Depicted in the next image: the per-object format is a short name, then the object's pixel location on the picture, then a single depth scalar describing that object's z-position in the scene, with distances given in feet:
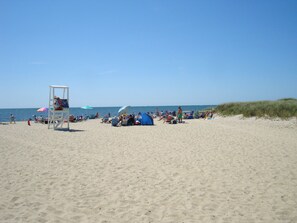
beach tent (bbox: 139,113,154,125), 68.18
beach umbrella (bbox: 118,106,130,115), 90.04
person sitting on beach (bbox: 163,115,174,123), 73.50
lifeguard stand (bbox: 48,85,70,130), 54.44
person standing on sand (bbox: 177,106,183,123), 73.70
